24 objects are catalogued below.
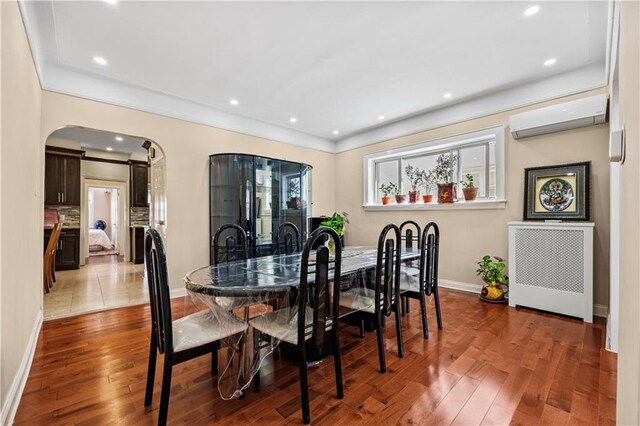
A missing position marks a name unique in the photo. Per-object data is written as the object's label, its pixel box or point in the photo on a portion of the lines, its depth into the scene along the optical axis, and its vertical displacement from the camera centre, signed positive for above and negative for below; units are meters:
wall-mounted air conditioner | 2.99 +1.05
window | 3.86 +0.81
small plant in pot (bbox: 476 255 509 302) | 3.56 -0.87
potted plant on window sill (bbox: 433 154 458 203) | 4.30 +0.56
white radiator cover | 2.97 -0.60
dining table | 1.63 -0.50
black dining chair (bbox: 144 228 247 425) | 1.43 -0.66
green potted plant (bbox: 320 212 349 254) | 2.69 -0.11
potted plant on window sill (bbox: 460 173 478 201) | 4.07 +0.32
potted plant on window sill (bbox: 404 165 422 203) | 4.79 +0.55
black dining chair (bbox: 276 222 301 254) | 3.22 -0.38
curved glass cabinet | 4.20 +0.25
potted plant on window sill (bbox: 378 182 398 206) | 5.18 +0.40
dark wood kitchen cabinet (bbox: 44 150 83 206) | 5.72 +0.69
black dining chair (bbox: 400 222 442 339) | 2.59 -0.63
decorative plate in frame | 3.15 +0.23
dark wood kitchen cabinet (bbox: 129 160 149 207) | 7.00 +0.73
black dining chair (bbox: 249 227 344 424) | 1.54 -0.65
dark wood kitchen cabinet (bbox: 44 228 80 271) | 5.76 -0.76
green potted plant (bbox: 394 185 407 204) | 4.98 +0.26
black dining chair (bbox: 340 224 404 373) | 2.07 -0.67
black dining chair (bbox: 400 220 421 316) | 2.97 -0.58
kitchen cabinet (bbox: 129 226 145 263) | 6.64 -0.72
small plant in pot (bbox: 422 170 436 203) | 4.67 +0.48
